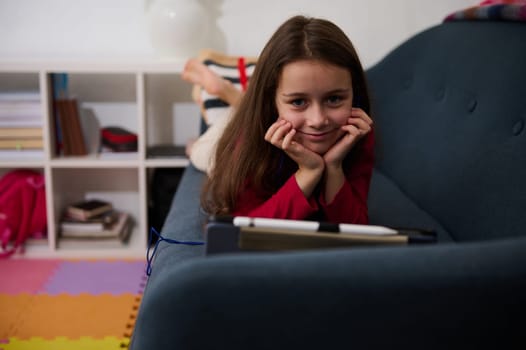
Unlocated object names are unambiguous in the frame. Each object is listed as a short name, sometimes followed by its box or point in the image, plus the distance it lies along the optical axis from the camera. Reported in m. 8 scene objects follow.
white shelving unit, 2.01
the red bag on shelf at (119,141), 2.18
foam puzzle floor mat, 1.56
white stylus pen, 0.78
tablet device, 0.78
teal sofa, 0.68
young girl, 1.03
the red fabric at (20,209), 2.12
